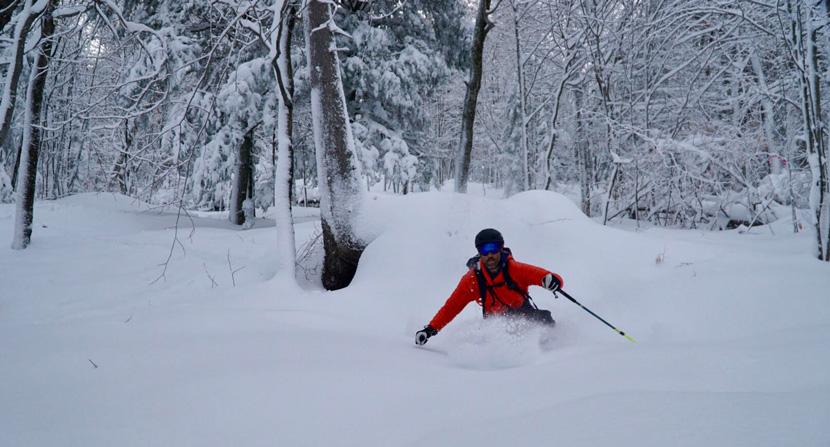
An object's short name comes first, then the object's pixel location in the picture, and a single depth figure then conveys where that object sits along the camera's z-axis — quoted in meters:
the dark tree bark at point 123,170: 5.73
